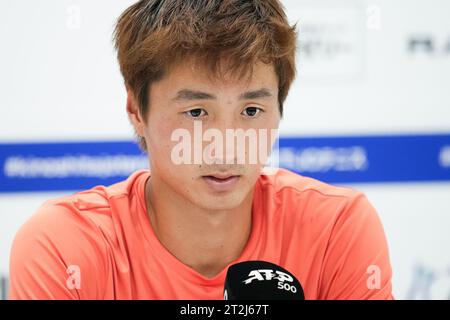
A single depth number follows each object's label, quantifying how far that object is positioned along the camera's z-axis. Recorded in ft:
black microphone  9.81
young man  10.36
